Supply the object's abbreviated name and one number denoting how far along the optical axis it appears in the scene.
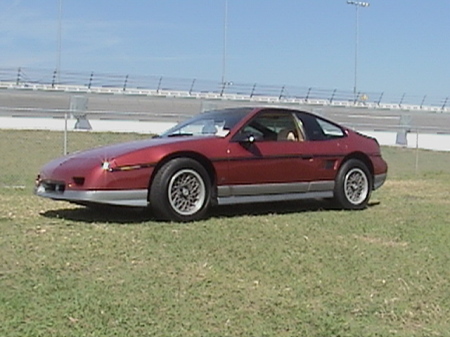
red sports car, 7.37
